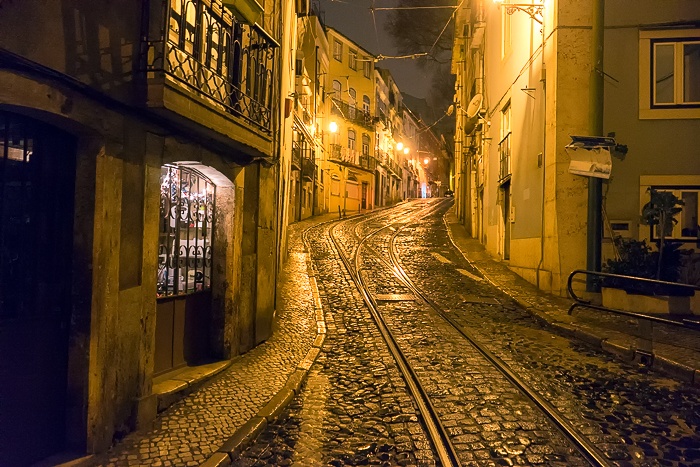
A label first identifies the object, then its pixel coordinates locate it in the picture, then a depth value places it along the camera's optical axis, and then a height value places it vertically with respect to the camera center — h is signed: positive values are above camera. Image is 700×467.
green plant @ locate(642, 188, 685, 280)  10.48 +0.82
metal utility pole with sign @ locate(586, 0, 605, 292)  11.53 +2.99
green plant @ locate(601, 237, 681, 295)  10.55 -0.36
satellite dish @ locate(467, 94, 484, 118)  21.97 +6.49
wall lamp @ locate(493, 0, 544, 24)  12.82 +6.42
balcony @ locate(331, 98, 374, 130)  43.41 +12.16
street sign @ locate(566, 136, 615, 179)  11.20 +2.15
